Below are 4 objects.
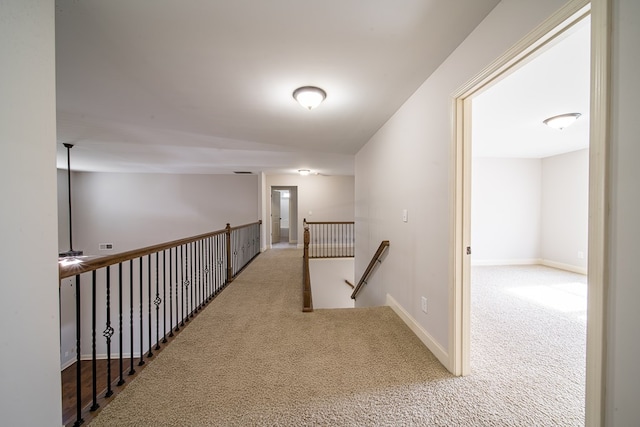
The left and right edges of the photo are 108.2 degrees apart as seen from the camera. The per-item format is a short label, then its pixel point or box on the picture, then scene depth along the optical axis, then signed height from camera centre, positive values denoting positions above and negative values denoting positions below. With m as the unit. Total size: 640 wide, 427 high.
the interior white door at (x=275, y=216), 9.09 -0.21
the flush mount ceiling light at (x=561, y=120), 2.97 +1.20
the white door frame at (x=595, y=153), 0.84 +0.21
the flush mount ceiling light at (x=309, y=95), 2.13 +1.08
